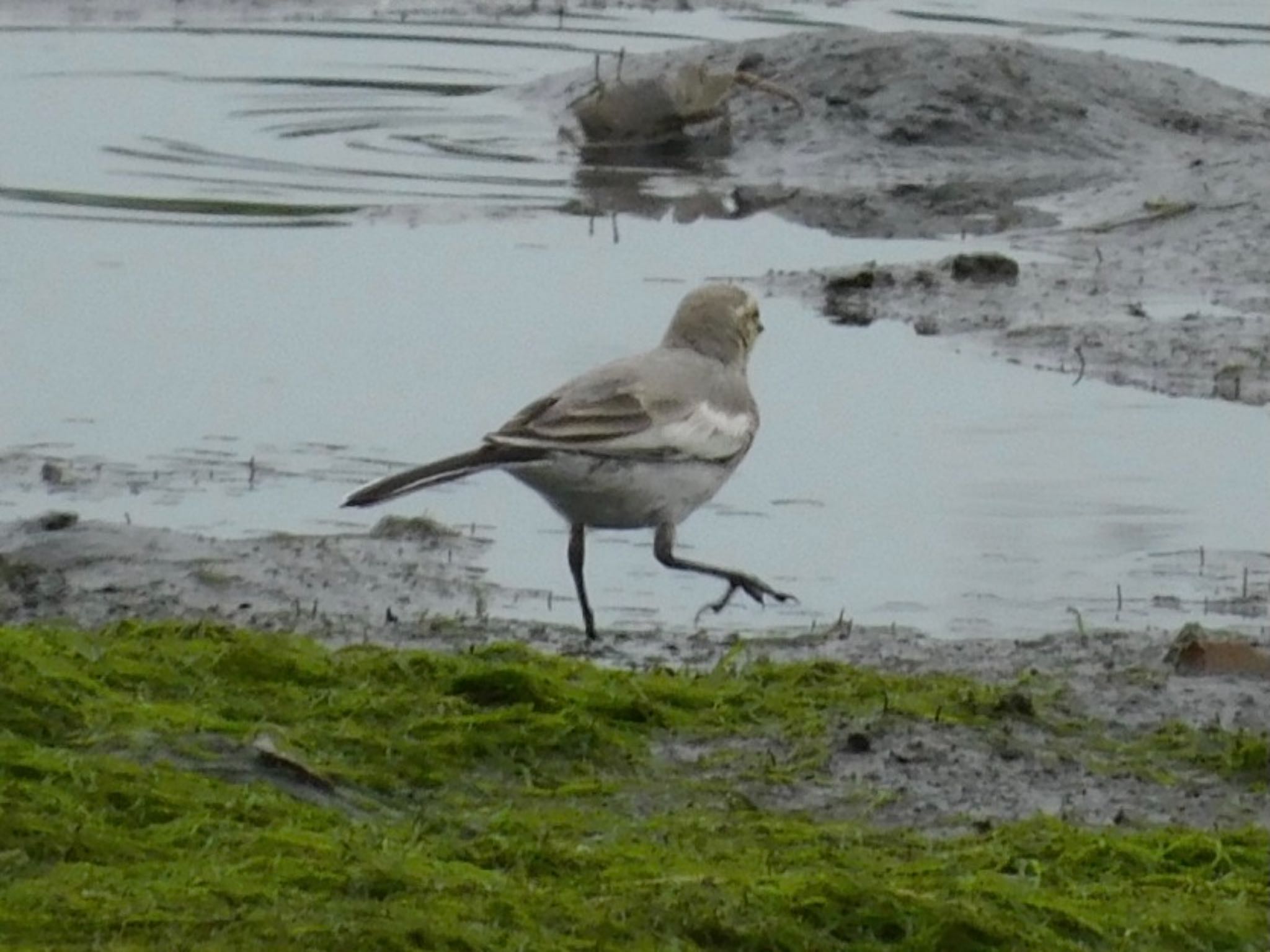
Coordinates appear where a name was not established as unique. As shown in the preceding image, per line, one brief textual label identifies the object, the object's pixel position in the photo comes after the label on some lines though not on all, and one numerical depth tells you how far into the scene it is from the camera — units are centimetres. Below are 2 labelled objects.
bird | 777
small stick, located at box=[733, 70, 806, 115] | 1645
